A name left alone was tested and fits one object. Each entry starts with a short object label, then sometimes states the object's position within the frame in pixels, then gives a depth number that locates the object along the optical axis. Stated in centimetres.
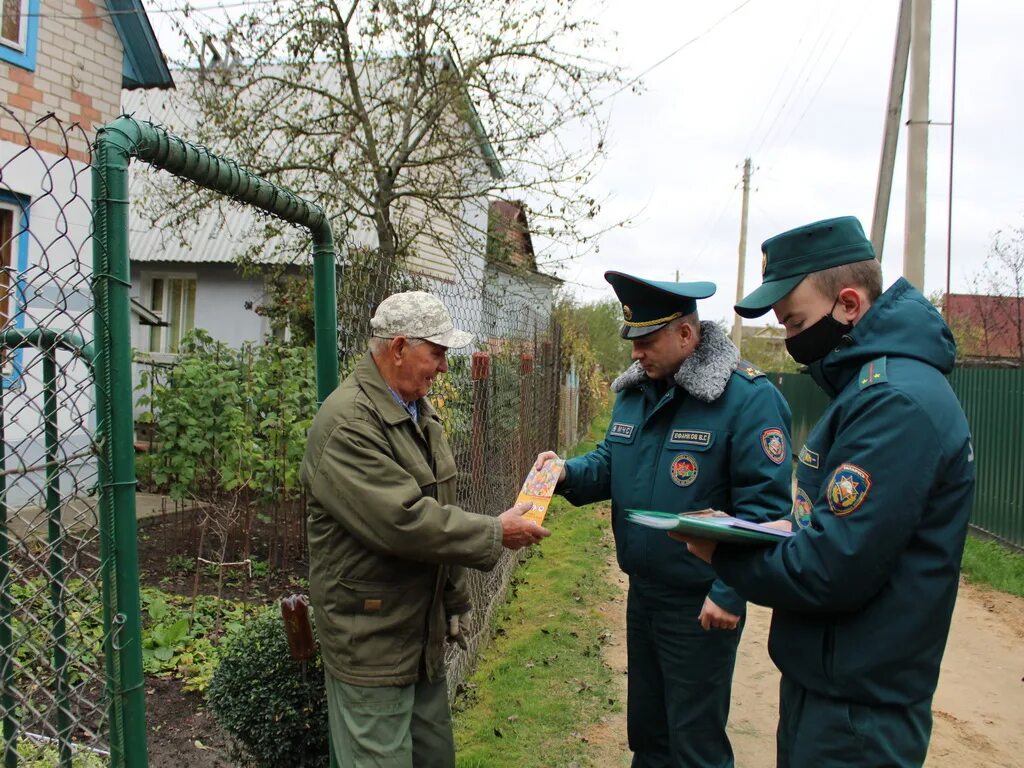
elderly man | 223
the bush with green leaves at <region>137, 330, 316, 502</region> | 562
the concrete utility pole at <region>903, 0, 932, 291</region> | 816
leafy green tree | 2948
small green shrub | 271
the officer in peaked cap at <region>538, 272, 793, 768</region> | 279
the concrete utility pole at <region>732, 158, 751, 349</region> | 2907
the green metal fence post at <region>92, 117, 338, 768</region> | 170
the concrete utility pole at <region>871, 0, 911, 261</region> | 904
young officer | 174
